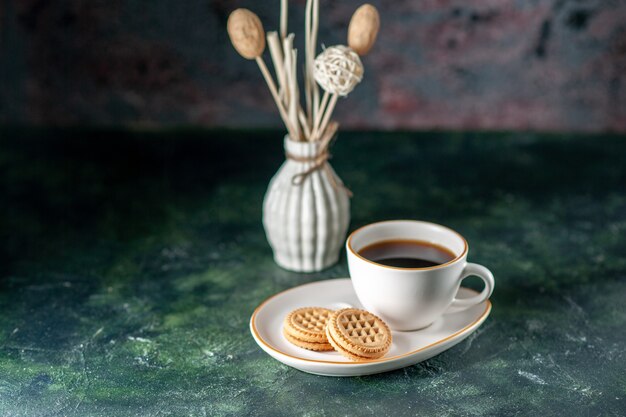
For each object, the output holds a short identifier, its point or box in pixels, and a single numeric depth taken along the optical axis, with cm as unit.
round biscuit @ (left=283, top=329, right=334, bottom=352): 86
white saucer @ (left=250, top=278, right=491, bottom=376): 82
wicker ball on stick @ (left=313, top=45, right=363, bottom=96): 96
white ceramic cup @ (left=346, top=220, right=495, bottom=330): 85
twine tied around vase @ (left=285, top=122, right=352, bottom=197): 106
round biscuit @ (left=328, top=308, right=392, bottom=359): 82
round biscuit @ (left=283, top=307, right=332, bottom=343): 86
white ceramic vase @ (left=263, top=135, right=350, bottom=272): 106
